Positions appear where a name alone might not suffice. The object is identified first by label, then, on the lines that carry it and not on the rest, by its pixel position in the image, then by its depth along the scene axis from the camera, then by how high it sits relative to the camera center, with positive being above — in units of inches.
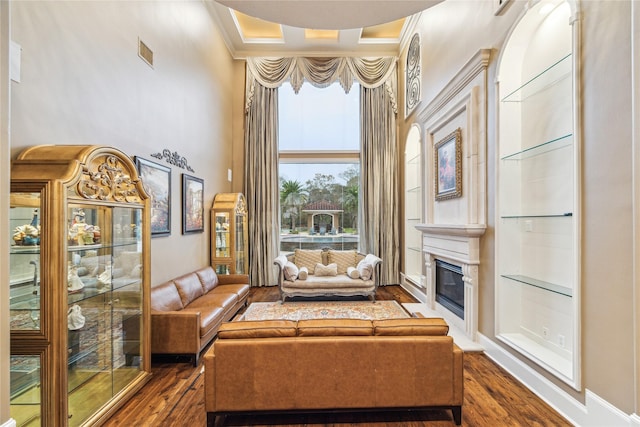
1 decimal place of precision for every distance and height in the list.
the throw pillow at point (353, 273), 195.9 -39.1
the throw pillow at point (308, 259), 213.6 -32.7
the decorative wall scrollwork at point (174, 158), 144.9 +28.8
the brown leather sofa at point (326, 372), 77.4 -41.5
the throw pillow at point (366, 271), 194.2 -37.9
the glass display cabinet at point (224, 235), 207.8 -14.6
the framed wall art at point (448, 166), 143.7 +24.7
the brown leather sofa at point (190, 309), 114.7 -43.7
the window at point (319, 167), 264.5 +42.0
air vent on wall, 125.3 +69.8
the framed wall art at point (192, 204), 167.0 +5.9
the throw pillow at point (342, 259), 213.9 -33.0
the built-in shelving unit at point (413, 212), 215.1 +0.9
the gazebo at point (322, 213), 267.4 +0.5
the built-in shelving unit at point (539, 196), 94.2 +5.7
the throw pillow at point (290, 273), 192.2 -38.1
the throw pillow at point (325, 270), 202.1 -38.2
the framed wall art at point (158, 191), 130.6 +11.2
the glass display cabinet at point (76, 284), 68.0 -18.7
